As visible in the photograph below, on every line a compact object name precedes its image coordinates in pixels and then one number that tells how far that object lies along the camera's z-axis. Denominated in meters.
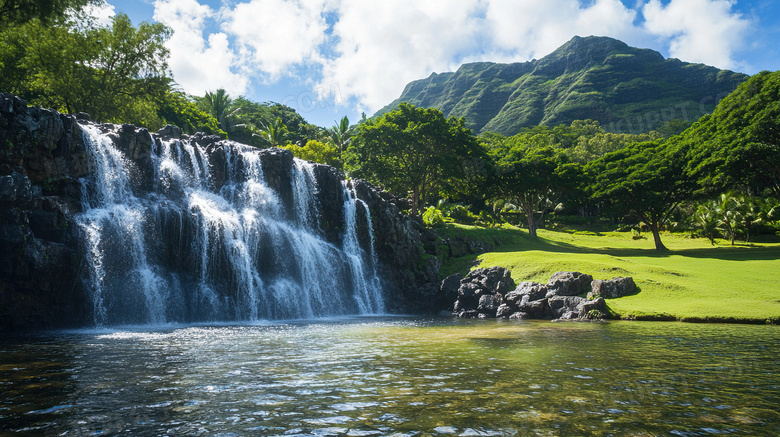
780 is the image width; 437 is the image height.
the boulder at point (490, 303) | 26.12
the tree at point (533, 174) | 49.25
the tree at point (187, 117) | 55.10
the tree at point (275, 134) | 66.75
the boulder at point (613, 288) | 23.98
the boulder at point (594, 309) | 21.64
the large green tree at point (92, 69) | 33.12
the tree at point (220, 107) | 66.81
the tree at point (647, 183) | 41.28
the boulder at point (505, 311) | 25.16
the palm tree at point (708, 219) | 47.81
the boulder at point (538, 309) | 23.77
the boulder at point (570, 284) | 24.55
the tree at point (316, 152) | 58.00
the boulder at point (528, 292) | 24.94
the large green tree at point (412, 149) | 45.28
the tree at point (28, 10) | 22.58
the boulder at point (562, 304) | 22.89
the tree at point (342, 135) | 71.89
